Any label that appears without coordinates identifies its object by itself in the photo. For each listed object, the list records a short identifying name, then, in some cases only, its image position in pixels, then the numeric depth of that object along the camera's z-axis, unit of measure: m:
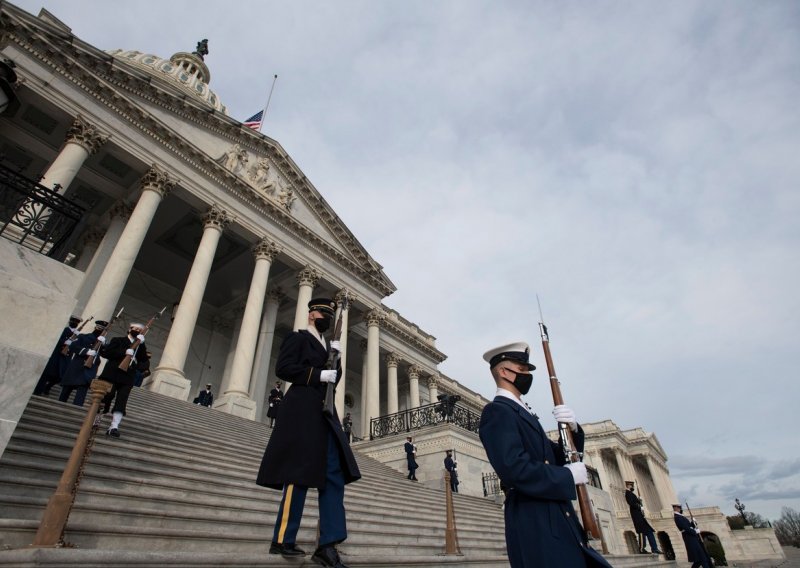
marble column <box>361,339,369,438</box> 21.96
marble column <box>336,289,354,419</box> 18.07
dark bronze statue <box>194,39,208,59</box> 47.05
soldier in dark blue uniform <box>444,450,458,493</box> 13.88
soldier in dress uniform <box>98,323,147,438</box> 7.10
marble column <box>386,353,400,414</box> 26.30
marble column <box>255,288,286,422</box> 20.05
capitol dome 36.25
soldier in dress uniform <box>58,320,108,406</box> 8.23
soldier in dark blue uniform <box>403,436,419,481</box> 15.10
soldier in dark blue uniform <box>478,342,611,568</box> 2.24
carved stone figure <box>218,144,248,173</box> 19.41
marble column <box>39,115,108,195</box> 12.74
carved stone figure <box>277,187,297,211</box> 21.42
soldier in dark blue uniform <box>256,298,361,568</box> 3.21
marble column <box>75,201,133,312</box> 15.43
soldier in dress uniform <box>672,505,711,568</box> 9.34
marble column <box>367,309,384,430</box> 22.45
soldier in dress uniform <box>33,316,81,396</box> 8.23
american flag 22.94
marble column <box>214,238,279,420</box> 16.16
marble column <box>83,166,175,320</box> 12.84
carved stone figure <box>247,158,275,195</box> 20.55
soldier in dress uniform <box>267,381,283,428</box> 15.19
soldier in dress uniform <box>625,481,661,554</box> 10.80
